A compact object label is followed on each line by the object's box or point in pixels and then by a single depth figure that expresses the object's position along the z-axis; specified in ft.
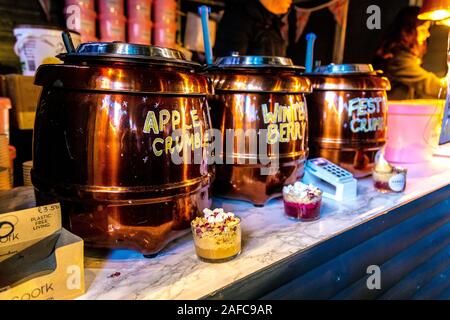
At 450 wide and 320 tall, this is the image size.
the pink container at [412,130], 6.04
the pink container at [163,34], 8.71
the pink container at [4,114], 4.90
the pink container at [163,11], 8.63
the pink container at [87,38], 7.49
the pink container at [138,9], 8.21
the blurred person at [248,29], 8.77
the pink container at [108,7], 7.91
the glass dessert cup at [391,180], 4.51
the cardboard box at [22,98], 5.87
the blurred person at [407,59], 9.09
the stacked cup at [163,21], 8.65
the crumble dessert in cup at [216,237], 2.72
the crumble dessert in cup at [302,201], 3.58
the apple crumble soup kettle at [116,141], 2.54
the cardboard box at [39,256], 2.17
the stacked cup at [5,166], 4.09
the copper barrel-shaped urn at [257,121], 3.69
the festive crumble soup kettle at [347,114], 4.73
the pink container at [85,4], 7.70
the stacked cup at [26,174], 4.46
